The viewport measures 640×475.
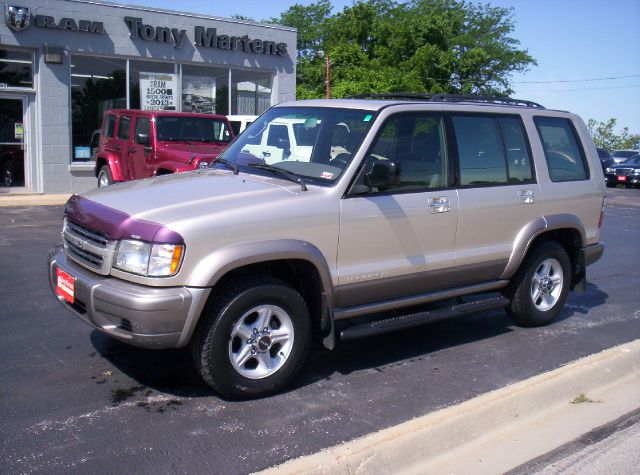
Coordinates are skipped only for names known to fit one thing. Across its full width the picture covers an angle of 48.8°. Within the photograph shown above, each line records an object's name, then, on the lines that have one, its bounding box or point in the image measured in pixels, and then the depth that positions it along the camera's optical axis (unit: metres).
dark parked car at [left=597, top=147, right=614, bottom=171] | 30.98
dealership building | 16.48
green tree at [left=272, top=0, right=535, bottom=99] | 35.75
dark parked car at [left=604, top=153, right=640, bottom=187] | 28.48
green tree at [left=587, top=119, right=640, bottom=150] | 57.72
